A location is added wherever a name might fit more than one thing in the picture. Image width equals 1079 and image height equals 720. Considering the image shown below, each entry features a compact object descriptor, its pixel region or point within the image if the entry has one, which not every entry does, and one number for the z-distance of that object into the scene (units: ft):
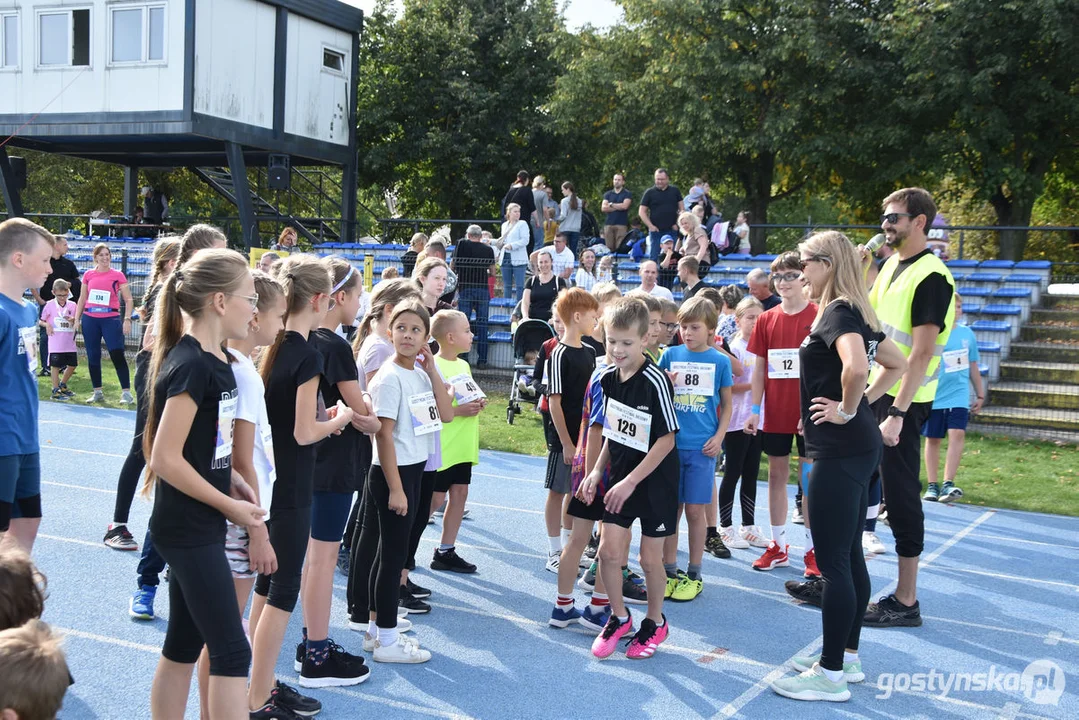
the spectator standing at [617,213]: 57.77
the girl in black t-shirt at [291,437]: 13.12
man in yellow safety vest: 16.97
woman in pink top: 40.24
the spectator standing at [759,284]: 26.84
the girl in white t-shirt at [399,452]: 15.53
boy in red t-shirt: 21.21
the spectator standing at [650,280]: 29.45
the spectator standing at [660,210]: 53.67
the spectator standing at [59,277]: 45.11
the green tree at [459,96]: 96.68
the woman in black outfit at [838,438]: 14.73
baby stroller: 38.58
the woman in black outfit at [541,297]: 40.98
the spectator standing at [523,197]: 56.03
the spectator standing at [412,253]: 40.68
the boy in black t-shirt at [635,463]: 16.12
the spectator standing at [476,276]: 50.52
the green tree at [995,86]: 66.33
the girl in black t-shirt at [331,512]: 14.82
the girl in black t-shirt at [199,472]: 10.43
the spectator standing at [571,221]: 58.90
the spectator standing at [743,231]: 58.03
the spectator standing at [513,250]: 51.67
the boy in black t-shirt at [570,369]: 19.45
